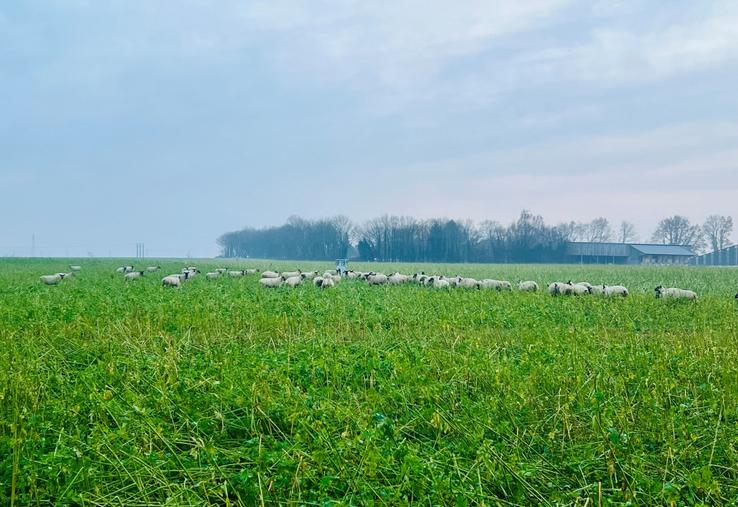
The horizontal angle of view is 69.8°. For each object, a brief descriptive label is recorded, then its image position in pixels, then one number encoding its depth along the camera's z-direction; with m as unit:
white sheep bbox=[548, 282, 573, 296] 19.91
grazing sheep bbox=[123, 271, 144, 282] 27.50
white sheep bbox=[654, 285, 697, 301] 17.91
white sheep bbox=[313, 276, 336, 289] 22.29
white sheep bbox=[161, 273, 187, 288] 22.53
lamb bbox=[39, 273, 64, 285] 26.27
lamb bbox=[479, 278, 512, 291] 22.83
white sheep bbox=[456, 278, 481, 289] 22.40
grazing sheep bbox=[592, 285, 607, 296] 19.53
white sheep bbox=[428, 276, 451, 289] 22.20
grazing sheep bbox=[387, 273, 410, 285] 25.34
